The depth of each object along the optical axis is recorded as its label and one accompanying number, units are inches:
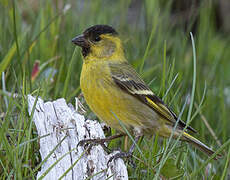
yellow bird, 260.1
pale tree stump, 212.8
